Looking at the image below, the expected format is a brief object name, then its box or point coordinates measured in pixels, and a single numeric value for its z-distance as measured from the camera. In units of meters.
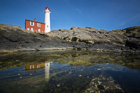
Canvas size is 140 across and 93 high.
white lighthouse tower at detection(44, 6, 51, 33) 38.22
